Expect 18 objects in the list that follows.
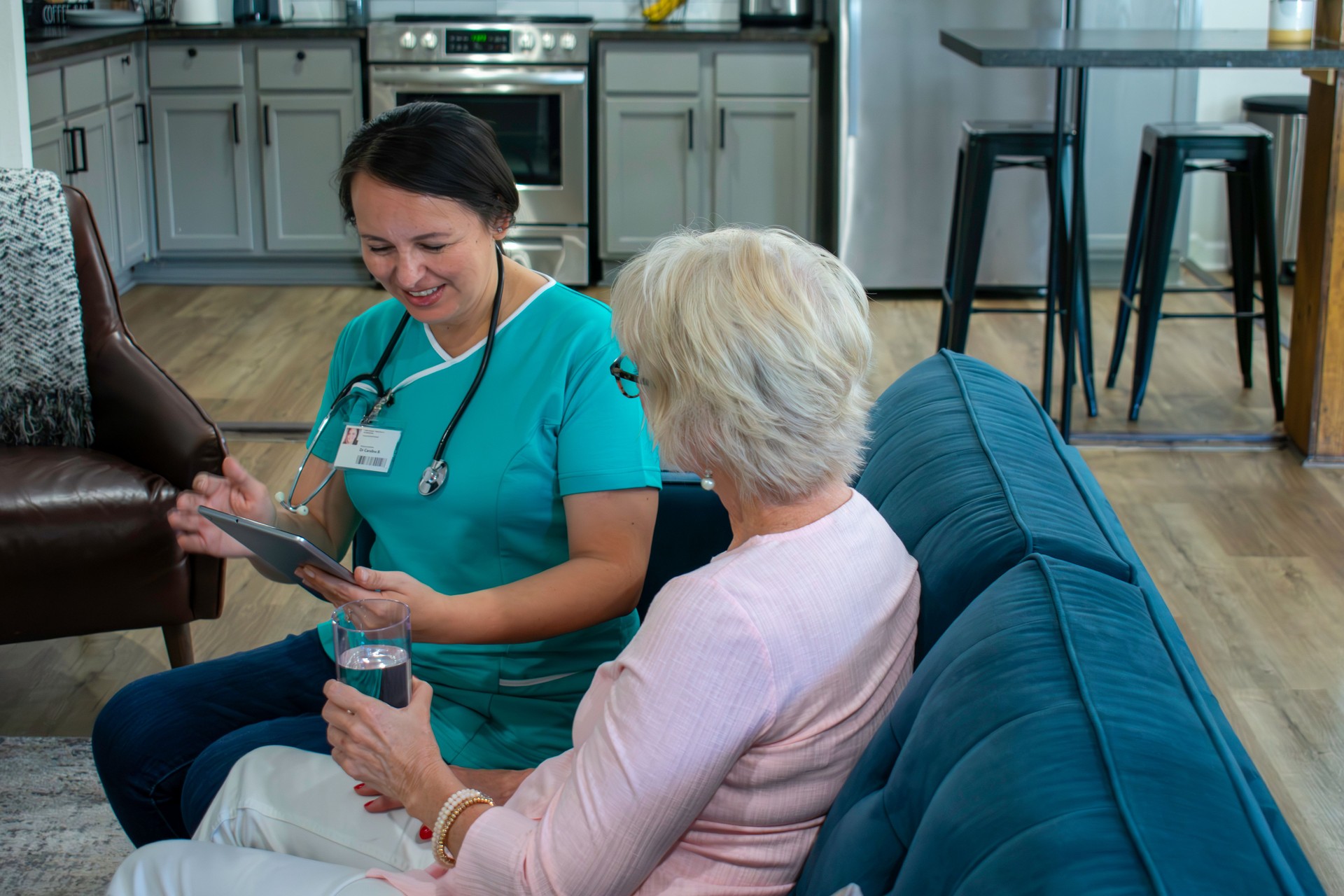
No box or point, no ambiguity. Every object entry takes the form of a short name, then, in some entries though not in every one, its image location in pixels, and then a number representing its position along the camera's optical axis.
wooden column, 3.31
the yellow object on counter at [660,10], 5.43
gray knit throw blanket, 2.43
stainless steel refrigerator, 4.99
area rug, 1.85
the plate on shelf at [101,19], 4.99
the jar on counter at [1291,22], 3.29
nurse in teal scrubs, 1.43
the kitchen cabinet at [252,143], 5.22
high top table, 3.03
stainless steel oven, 5.11
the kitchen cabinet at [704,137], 5.17
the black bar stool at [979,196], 3.74
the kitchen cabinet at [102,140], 4.44
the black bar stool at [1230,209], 3.63
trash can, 5.17
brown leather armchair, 2.11
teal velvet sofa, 0.72
